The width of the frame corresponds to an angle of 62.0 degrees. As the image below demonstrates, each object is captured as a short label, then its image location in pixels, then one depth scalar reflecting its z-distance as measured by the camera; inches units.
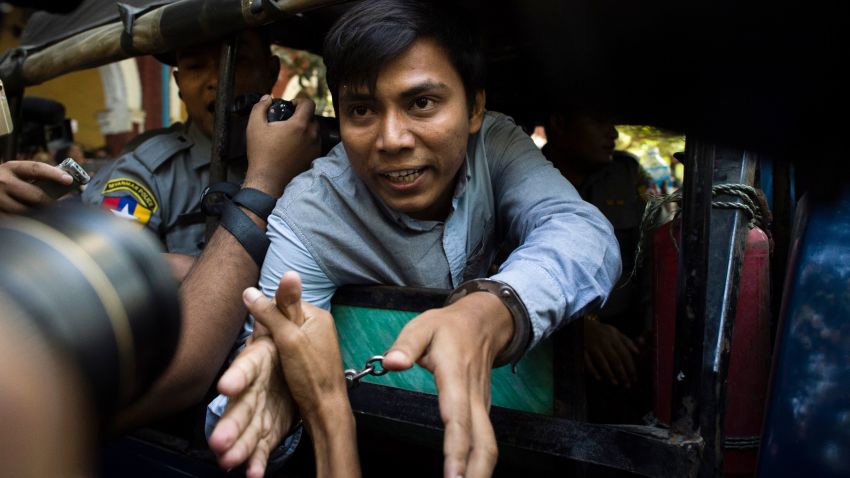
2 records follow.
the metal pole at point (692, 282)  45.9
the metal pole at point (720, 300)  44.9
